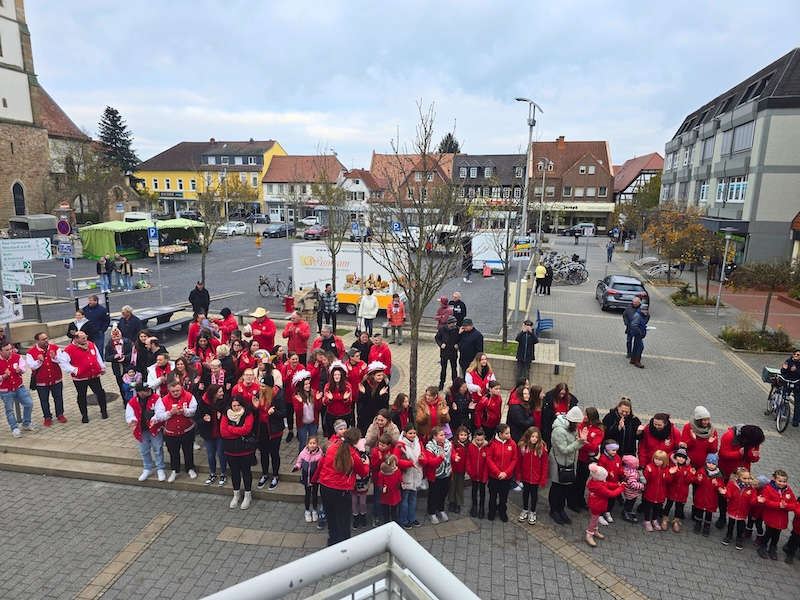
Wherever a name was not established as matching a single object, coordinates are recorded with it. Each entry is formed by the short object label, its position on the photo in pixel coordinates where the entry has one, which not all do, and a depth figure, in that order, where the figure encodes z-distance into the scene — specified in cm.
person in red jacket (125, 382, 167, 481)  725
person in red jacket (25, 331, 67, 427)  866
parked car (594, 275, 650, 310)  2020
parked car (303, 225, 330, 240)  4841
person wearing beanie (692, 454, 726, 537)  641
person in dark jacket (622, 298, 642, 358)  1380
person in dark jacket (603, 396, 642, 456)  695
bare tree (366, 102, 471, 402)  880
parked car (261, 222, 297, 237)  5166
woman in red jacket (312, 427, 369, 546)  582
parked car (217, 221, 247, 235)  5062
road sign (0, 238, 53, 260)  1010
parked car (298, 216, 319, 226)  5832
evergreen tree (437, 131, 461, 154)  5892
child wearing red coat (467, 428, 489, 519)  665
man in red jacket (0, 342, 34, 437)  840
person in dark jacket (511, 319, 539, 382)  1059
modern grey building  2548
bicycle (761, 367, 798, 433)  962
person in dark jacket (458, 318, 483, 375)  1040
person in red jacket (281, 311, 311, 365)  1049
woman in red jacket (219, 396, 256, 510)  667
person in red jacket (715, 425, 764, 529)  657
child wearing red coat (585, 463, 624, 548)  632
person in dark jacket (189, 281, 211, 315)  1495
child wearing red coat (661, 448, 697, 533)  650
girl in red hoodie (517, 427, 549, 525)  655
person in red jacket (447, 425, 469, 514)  671
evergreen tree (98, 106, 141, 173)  6125
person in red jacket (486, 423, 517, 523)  649
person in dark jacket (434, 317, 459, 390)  1078
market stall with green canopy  3175
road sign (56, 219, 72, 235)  1633
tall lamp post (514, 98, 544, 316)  1591
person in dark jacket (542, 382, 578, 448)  746
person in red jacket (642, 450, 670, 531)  656
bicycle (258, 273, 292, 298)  2188
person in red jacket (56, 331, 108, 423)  895
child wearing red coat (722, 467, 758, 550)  620
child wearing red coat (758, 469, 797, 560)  595
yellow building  7106
